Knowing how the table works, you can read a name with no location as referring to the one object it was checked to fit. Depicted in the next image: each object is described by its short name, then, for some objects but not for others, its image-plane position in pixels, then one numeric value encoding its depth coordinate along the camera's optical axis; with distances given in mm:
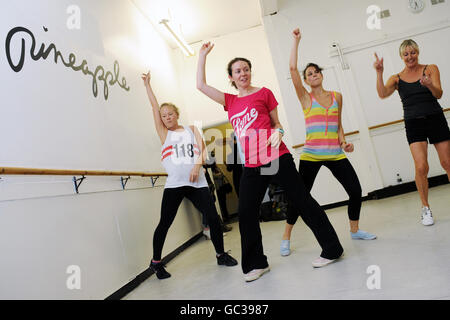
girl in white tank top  2875
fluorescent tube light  4659
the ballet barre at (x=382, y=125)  5141
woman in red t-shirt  2186
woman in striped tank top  2564
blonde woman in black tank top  2738
